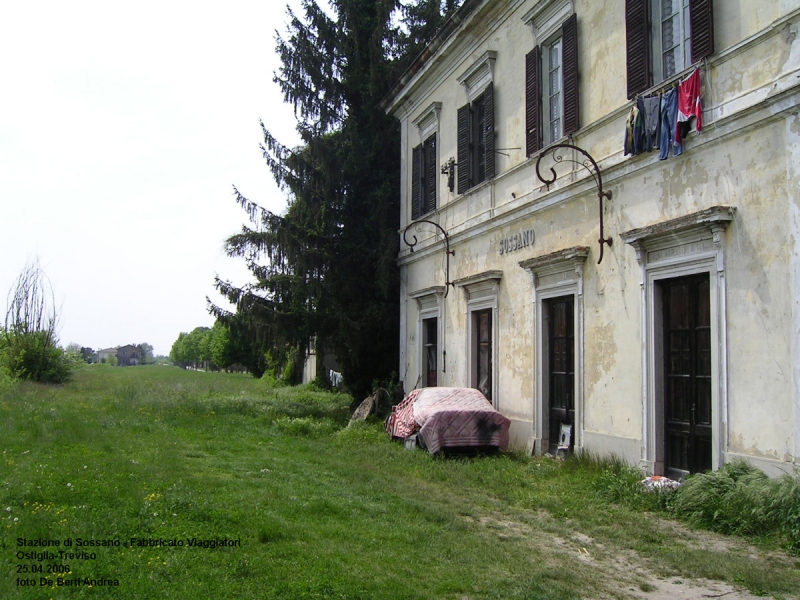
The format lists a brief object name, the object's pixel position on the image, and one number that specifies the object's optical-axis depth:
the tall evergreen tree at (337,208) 18.14
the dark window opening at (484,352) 13.77
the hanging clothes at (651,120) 8.62
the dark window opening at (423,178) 16.69
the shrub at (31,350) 28.00
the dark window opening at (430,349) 16.61
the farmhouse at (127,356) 185.23
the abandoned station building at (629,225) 7.15
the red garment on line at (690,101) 8.02
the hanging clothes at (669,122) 8.35
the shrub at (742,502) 6.15
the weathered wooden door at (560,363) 10.88
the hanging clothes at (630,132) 9.02
